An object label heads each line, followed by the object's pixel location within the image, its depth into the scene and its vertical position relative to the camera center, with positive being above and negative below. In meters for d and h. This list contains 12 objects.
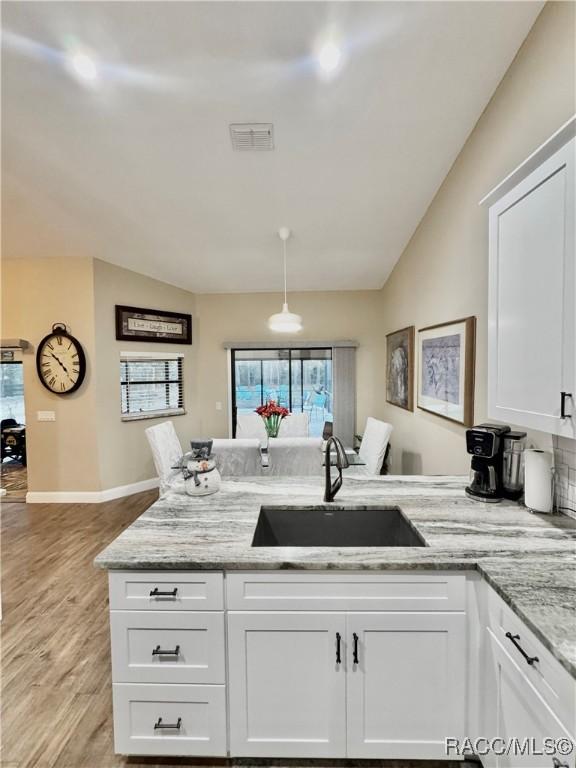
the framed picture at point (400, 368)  3.98 +0.08
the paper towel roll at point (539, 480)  1.66 -0.49
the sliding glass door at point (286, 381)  5.86 -0.09
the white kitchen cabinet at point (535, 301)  1.28 +0.29
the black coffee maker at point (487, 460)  1.86 -0.44
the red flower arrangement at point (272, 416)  3.94 -0.44
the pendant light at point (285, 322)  3.48 +0.51
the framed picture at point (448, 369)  2.55 +0.04
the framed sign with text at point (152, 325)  4.61 +0.70
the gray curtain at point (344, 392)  5.67 -0.27
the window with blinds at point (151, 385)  4.85 -0.13
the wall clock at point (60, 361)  4.26 +0.19
